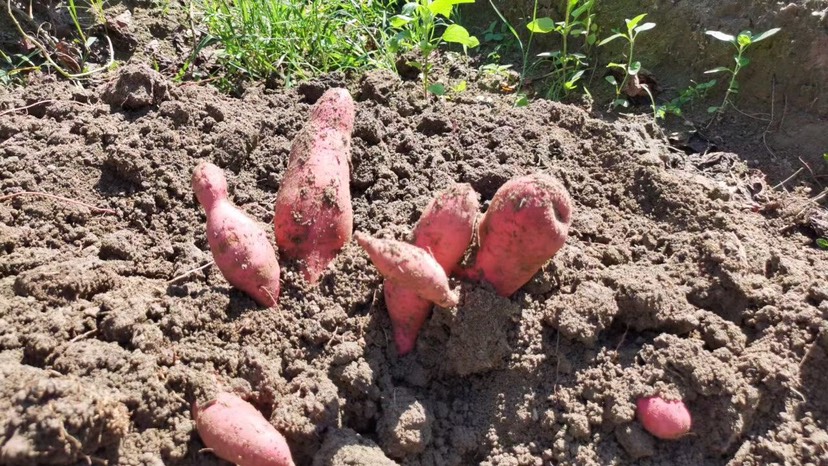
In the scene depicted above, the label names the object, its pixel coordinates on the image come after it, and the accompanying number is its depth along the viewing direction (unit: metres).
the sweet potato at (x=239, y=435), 0.55
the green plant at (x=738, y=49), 0.80
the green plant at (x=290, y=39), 0.91
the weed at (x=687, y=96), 0.86
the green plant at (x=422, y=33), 0.81
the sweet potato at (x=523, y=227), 0.57
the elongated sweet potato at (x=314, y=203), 0.65
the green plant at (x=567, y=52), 0.86
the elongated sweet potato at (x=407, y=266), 0.56
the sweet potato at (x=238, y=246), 0.62
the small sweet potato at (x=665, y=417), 0.58
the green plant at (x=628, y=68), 0.82
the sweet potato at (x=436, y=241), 0.59
